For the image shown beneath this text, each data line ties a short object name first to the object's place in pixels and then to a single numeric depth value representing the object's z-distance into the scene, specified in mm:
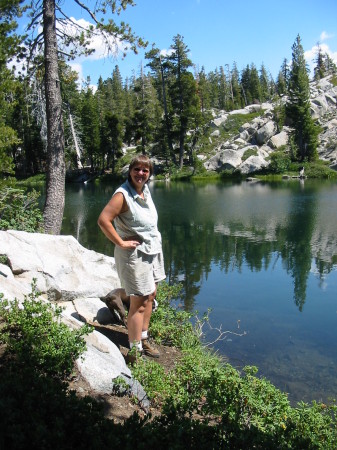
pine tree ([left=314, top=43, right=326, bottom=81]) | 112806
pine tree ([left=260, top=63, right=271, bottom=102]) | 104438
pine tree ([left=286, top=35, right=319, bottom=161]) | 55062
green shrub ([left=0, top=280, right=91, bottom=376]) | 3479
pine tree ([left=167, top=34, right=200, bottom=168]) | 55719
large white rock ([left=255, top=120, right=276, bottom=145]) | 63656
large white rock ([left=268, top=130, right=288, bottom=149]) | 61906
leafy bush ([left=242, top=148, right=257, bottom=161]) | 57594
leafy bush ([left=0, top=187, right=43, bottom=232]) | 9500
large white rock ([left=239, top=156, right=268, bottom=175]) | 54188
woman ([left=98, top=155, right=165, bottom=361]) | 4762
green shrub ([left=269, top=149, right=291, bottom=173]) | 52181
